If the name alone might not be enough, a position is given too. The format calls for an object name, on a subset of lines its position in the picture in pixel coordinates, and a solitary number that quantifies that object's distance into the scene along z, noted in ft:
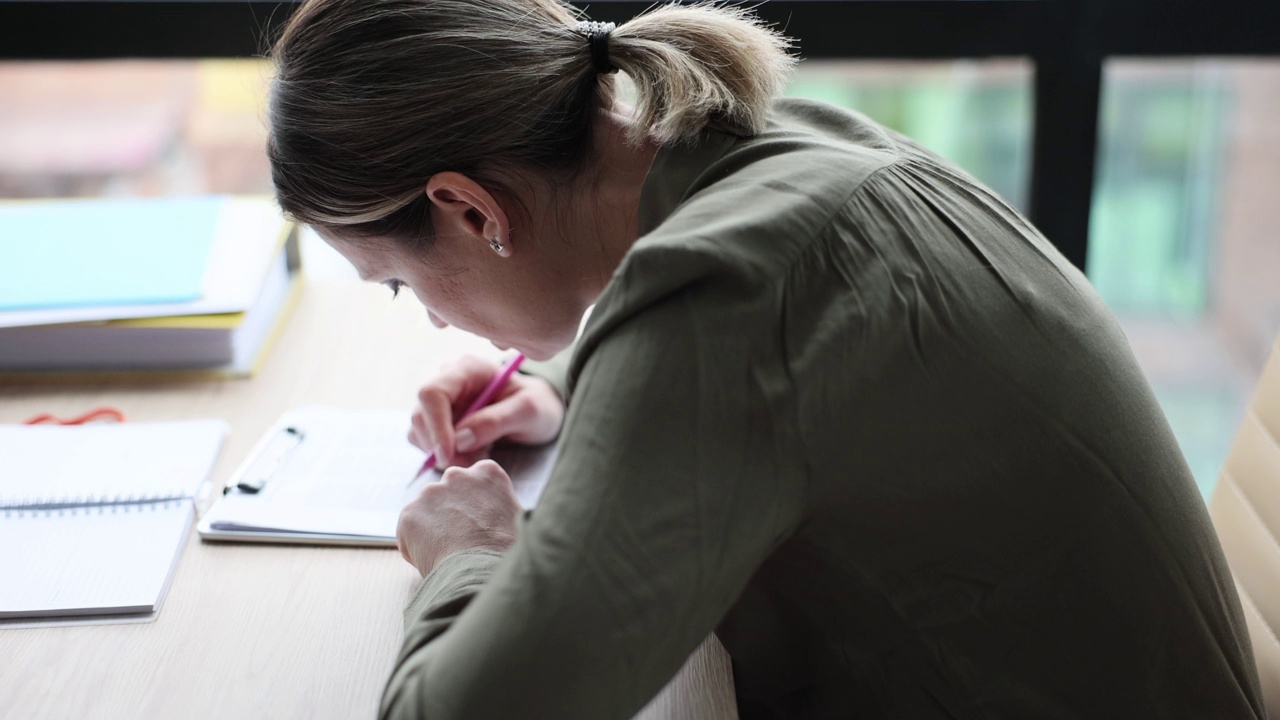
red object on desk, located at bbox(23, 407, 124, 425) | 4.14
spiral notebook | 3.08
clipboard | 3.41
